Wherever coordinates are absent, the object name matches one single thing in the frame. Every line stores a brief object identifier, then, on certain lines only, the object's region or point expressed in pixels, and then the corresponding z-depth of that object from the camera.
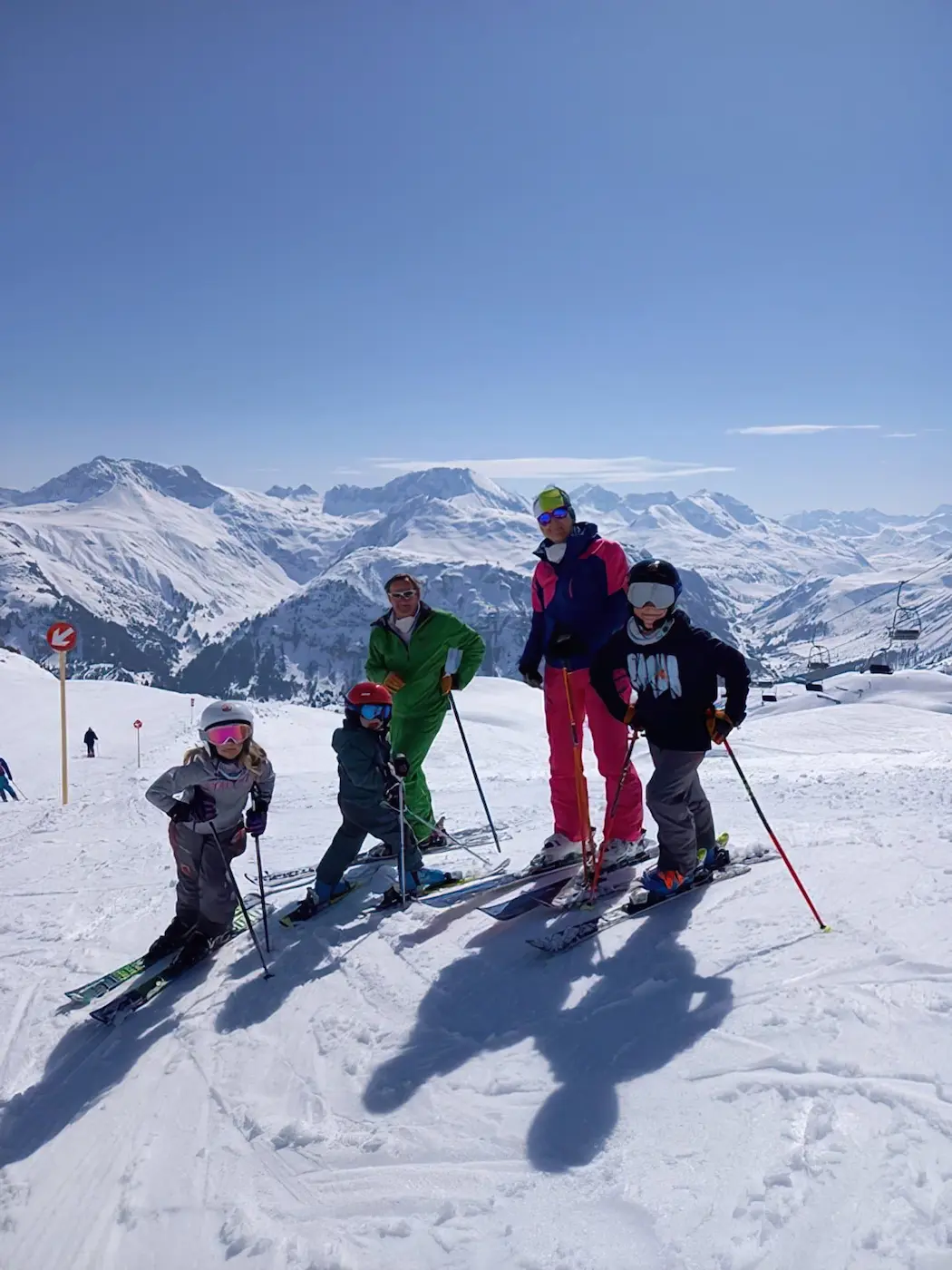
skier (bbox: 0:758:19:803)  21.11
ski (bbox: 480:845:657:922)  6.23
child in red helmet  6.78
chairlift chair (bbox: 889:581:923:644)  51.09
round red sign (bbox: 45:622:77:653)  17.44
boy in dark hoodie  5.56
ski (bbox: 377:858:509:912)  7.00
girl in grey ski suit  6.14
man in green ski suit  7.87
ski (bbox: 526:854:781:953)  5.49
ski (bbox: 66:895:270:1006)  5.93
